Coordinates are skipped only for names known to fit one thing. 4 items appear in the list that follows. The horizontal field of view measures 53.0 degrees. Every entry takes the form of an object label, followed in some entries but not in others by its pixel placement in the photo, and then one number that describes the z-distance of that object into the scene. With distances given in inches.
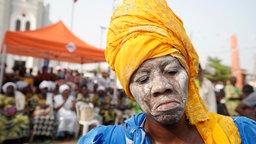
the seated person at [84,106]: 253.0
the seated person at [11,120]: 206.0
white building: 1031.6
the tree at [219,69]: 1459.2
